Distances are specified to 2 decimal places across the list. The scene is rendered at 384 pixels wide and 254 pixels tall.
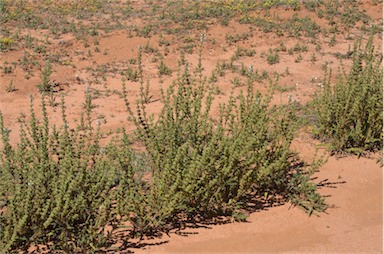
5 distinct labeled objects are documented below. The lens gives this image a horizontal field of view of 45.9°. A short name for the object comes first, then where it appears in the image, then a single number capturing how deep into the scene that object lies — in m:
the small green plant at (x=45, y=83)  10.25
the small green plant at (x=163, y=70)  11.62
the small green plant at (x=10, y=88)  10.22
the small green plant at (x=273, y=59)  12.66
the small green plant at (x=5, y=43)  12.67
